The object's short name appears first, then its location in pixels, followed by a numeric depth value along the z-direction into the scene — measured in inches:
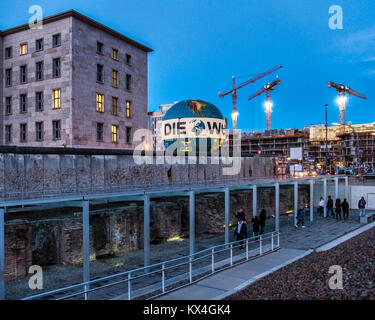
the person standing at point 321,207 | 1145.1
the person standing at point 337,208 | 1064.8
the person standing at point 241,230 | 669.9
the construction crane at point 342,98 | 4340.1
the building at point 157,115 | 4976.6
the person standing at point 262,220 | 807.7
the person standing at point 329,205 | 1111.8
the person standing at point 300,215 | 949.2
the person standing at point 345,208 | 1058.0
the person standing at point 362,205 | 1019.1
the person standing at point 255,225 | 737.0
